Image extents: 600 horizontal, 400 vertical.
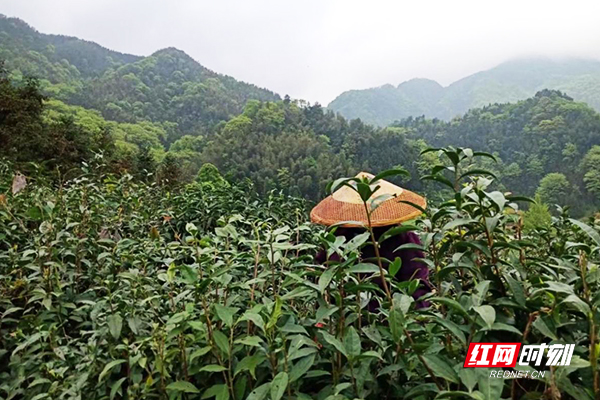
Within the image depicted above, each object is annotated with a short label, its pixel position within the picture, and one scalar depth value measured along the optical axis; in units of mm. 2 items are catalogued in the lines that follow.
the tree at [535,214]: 13459
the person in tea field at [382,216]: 1562
